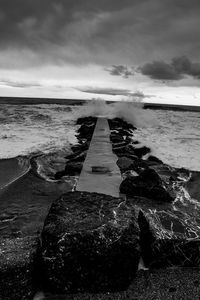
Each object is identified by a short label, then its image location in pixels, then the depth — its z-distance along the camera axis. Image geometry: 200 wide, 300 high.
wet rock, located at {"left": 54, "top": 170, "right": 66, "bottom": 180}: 6.23
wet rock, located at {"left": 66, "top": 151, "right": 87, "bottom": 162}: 7.14
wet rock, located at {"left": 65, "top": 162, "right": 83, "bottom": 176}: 6.10
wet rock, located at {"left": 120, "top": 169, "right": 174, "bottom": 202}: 4.18
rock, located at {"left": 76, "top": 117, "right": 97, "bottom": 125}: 21.09
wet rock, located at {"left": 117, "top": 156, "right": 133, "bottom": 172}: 6.34
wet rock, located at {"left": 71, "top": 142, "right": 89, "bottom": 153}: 9.23
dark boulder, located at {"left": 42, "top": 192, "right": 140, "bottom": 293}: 2.31
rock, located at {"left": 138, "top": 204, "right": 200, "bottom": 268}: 2.75
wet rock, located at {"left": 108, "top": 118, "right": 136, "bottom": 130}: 17.46
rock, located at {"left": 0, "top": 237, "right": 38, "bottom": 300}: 2.15
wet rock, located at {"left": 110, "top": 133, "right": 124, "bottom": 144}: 10.66
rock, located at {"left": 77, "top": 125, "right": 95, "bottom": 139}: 13.43
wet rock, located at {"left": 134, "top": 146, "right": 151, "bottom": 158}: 9.89
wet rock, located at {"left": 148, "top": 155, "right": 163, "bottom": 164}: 8.12
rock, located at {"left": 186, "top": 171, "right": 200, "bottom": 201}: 5.53
